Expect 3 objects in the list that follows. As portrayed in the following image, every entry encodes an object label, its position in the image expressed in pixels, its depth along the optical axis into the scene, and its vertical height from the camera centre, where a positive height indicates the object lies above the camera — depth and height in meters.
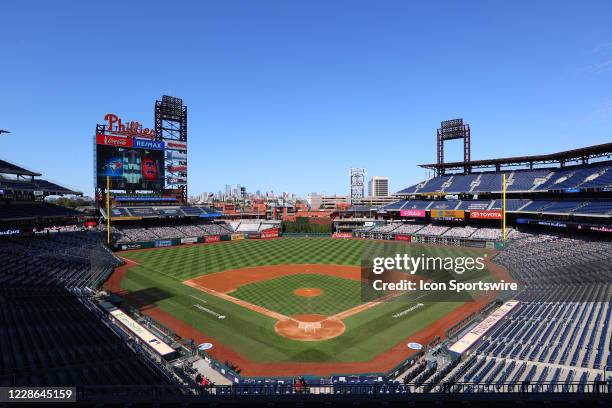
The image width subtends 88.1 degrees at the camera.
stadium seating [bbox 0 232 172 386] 13.85 -7.50
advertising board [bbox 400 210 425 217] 69.94 -2.76
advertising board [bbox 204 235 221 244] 65.88 -7.80
